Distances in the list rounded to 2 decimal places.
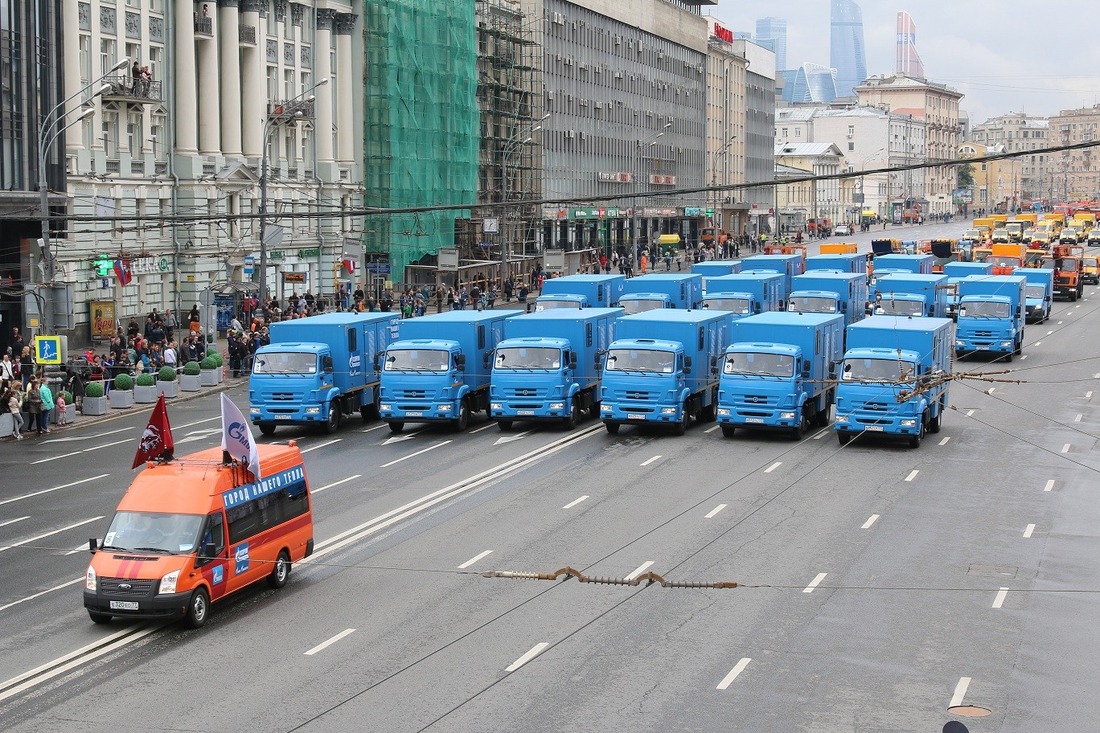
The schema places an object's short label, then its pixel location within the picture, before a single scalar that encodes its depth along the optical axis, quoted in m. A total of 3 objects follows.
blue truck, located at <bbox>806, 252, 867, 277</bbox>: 68.19
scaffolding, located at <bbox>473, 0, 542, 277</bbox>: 101.62
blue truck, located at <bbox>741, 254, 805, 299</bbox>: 66.38
